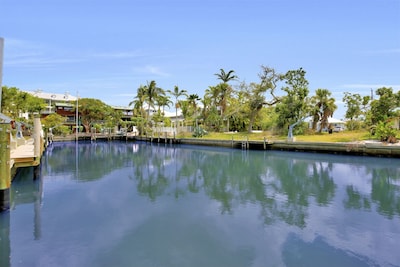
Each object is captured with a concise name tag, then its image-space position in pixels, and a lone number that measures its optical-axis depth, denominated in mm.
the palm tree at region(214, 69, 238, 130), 49612
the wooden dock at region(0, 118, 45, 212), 9625
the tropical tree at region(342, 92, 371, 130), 41775
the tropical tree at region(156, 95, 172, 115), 58731
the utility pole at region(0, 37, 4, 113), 11892
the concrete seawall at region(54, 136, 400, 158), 27056
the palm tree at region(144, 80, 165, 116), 58519
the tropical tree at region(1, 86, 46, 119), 37500
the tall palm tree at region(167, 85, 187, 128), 55469
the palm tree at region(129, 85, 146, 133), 60497
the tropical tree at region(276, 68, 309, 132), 41844
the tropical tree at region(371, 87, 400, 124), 34500
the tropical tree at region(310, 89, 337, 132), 41353
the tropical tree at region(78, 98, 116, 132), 61750
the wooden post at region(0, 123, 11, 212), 9625
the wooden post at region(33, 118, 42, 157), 14727
